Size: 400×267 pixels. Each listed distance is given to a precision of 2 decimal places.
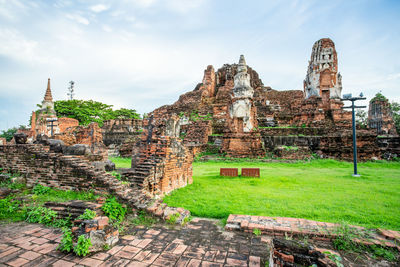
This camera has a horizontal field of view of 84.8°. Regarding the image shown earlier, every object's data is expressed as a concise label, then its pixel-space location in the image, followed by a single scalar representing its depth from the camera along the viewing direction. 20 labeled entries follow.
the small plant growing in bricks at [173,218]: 3.82
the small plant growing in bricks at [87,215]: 3.39
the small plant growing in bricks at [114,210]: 3.81
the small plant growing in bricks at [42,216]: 3.86
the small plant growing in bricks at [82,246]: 2.84
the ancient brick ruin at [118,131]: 19.66
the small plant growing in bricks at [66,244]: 2.91
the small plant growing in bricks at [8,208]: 4.10
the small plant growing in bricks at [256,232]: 3.37
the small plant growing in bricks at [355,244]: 2.79
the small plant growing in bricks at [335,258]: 2.42
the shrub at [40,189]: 4.97
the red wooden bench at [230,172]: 8.05
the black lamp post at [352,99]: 8.70
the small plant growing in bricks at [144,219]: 3.87
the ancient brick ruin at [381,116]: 22.51
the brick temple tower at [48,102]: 24.70
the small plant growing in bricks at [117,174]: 5.56
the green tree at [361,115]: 33.09
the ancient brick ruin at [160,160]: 5.33
